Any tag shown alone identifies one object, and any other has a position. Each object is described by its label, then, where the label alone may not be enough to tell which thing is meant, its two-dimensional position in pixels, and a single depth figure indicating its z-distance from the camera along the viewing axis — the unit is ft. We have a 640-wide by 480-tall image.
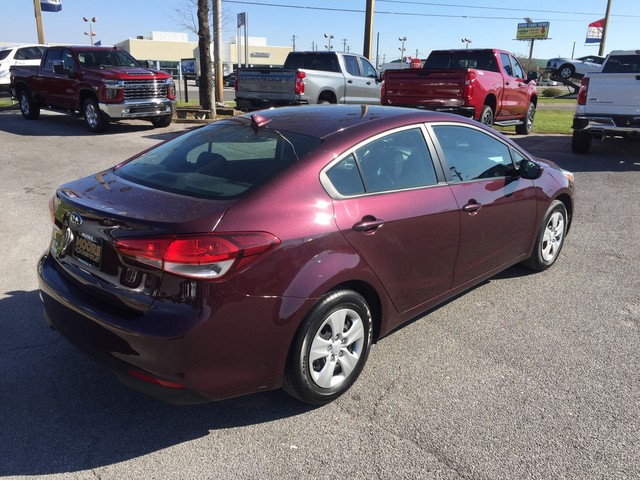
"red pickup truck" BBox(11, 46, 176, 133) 42.39
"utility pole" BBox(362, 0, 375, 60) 63.62
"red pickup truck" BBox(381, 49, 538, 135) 39.06
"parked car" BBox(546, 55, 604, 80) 113.77
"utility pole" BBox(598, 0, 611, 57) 123.13
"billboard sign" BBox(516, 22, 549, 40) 297.33
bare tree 49.90
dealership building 259.39
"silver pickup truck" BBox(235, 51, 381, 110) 43.42
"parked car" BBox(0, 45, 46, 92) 70.28
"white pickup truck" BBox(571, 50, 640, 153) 33.88
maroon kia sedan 8.45
